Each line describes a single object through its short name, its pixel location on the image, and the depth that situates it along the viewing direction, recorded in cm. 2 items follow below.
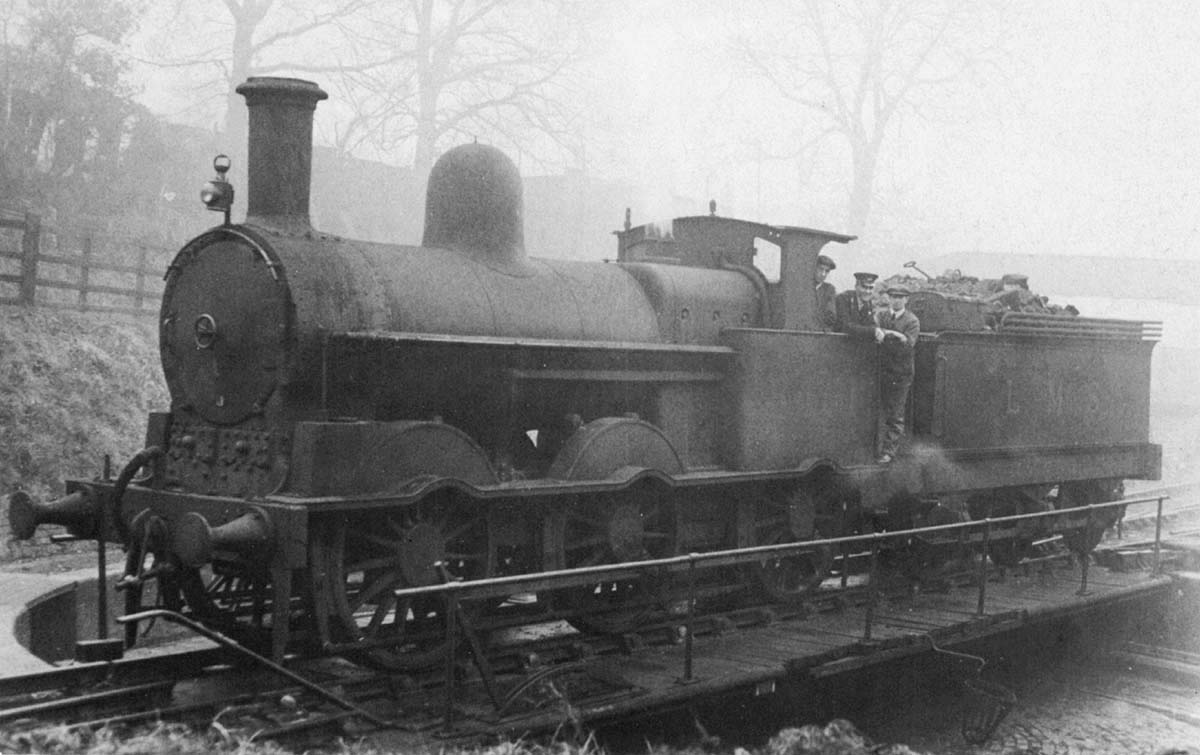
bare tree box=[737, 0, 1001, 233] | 2350
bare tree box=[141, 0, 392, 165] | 1833
